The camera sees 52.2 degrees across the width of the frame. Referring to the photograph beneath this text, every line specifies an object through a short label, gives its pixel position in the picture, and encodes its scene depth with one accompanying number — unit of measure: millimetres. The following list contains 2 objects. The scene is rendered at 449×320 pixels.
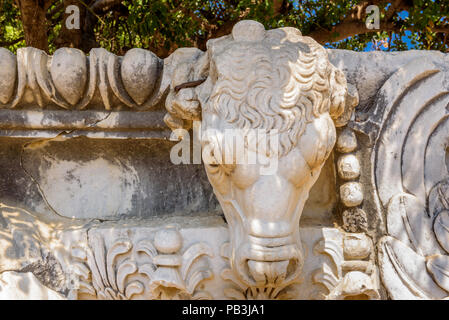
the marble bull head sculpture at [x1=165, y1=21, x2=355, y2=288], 1583
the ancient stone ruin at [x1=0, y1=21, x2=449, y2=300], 1620
